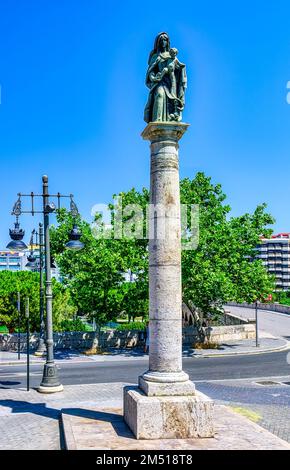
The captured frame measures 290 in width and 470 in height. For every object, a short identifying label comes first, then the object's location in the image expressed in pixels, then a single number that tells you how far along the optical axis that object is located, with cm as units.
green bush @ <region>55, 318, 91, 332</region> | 4772
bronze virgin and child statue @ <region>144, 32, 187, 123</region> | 1262
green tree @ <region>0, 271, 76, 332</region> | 3647
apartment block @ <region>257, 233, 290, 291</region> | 17525
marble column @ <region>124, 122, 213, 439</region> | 1098
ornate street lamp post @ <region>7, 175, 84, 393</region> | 1812
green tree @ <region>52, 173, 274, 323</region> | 2886
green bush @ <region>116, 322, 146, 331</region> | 5008
